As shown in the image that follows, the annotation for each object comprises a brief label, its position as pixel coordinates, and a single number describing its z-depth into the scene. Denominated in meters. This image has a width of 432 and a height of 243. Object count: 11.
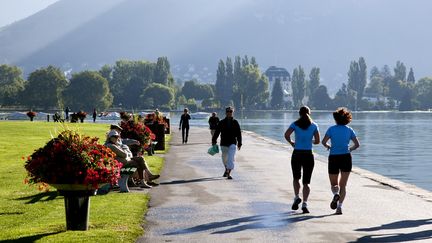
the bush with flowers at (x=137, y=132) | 26.38
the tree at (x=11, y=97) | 190.71
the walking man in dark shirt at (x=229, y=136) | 22.00
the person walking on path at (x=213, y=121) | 42.28
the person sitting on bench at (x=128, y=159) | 17.27
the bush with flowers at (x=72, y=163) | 11.59
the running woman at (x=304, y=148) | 14.87
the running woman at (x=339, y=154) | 14.52
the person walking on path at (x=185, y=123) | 42.44
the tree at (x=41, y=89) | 187.50
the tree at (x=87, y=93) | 190.88
